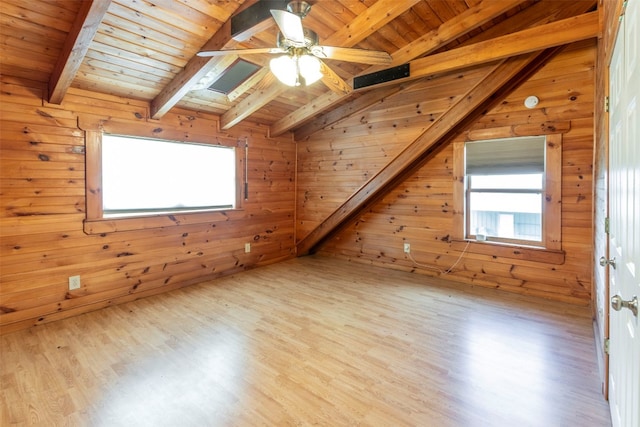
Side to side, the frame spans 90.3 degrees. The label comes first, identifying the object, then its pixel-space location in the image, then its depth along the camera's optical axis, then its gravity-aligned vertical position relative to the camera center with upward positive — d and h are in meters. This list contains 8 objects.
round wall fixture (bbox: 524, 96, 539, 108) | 3.47 +1.19
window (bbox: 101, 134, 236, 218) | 3.47 +0.41
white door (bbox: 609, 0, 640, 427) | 1.05 -0.03
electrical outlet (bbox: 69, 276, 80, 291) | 3.16 -0.73
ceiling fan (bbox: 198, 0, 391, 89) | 2.18 +1.13
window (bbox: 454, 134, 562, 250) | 3.46 +0.22
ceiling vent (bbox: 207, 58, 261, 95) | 3.17 +1.42
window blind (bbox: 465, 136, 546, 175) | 3.58 +0.64
